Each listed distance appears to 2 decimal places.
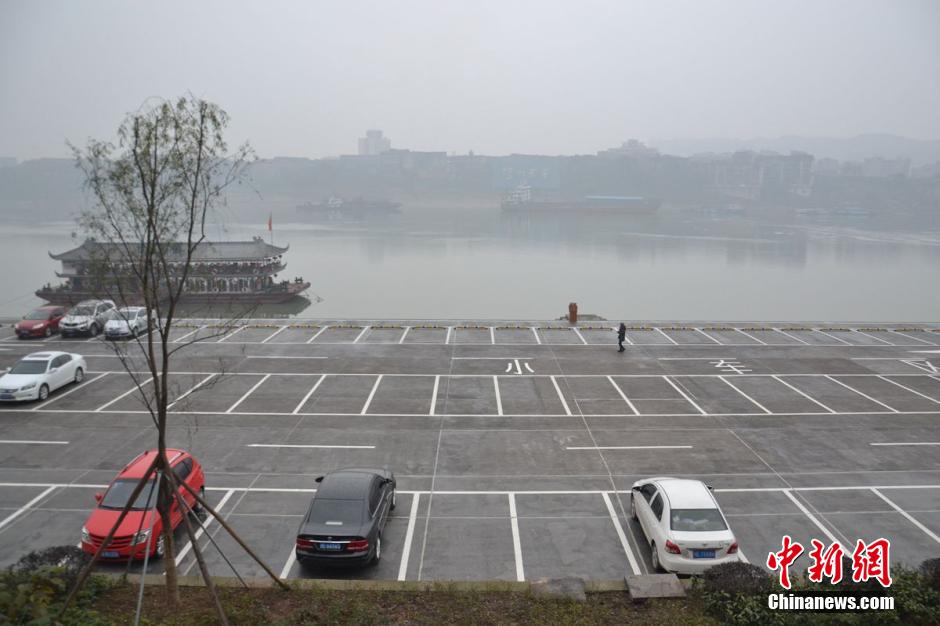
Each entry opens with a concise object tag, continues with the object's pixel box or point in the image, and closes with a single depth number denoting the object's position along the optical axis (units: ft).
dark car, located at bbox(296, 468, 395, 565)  32.22
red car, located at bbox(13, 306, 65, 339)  85.46
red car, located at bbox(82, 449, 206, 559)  32.99
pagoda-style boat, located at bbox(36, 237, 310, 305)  154.04
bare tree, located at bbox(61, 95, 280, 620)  24.70
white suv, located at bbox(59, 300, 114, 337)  85.97
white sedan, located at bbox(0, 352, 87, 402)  60.03
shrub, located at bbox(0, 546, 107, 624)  22.00
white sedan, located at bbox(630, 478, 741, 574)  31.53
